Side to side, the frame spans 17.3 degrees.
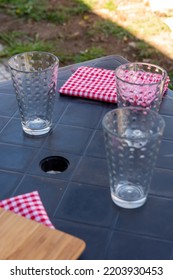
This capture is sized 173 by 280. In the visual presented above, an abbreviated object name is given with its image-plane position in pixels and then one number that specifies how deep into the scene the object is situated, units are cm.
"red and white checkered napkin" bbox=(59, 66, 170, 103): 102
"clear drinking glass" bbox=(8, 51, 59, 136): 92
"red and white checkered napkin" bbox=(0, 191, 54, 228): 76
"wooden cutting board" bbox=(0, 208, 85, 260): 67
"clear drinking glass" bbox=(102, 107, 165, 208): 74
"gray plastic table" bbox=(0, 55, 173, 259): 72
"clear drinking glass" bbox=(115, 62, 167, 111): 91
